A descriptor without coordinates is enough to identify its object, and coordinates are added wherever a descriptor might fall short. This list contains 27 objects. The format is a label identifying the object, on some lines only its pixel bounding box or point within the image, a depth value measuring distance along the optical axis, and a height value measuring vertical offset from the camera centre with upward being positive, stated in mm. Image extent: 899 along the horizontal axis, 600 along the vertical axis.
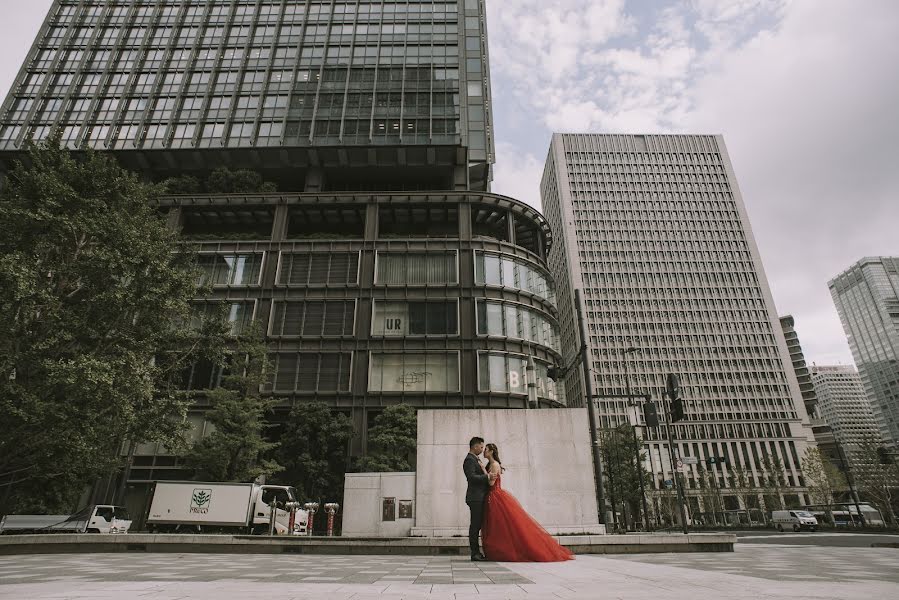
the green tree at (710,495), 61875 +729
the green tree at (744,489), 63966 +1351
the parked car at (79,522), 22281 -532
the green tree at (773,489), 61934 +1283
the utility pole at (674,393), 14132 +3064
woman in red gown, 7859 -469
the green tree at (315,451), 27344 +3137
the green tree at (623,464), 43631 +3411
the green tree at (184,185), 39938 +25587
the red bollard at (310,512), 19292 -215
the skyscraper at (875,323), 135500 +52601
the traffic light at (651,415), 16741 +2878
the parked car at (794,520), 32719 -1397
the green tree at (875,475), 35469 +1632
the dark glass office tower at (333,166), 33500 +28727
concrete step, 11984 -979
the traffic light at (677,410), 13651 +2484
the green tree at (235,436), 24594 +3563
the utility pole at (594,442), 15419 +1910
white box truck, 21219 -93
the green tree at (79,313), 13742 +6021
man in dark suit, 7930 +249
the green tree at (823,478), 53156 +2274
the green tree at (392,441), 26812 +3526
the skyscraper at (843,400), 153625 +32215
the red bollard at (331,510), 18564 -143
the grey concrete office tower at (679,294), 91562 +41994
